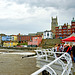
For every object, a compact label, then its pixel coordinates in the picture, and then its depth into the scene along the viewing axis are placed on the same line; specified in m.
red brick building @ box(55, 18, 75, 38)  85.81
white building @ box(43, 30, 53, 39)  109.62
